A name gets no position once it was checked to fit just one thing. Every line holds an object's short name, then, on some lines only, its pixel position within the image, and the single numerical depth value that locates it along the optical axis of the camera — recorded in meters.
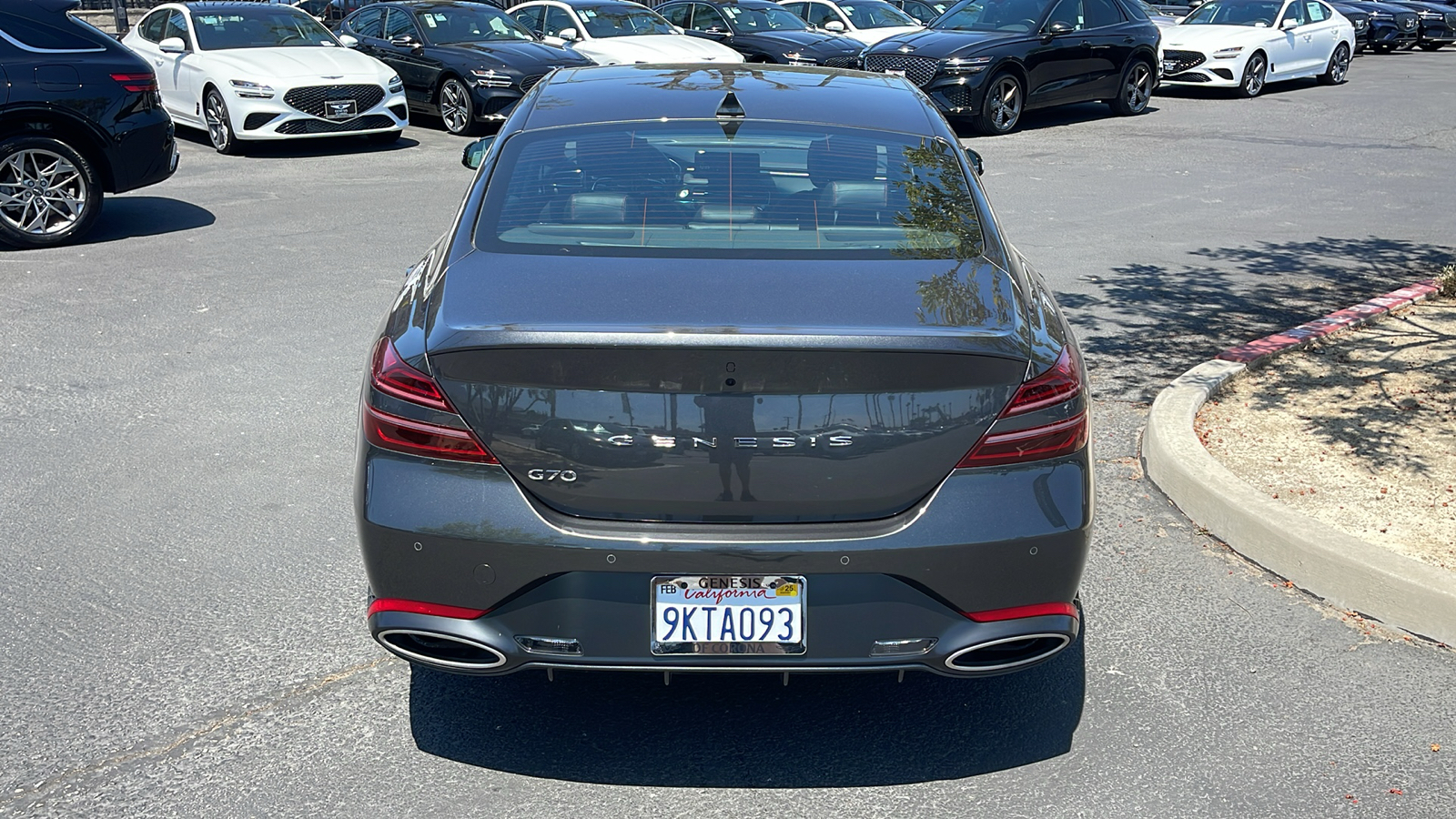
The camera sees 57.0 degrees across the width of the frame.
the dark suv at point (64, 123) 9.70
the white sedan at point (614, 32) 18.19
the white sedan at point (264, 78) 14.16
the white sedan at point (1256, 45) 20.61
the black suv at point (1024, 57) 16.34
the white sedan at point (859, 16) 21.30
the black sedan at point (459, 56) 15.92
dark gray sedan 3.10
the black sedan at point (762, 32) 18.78
